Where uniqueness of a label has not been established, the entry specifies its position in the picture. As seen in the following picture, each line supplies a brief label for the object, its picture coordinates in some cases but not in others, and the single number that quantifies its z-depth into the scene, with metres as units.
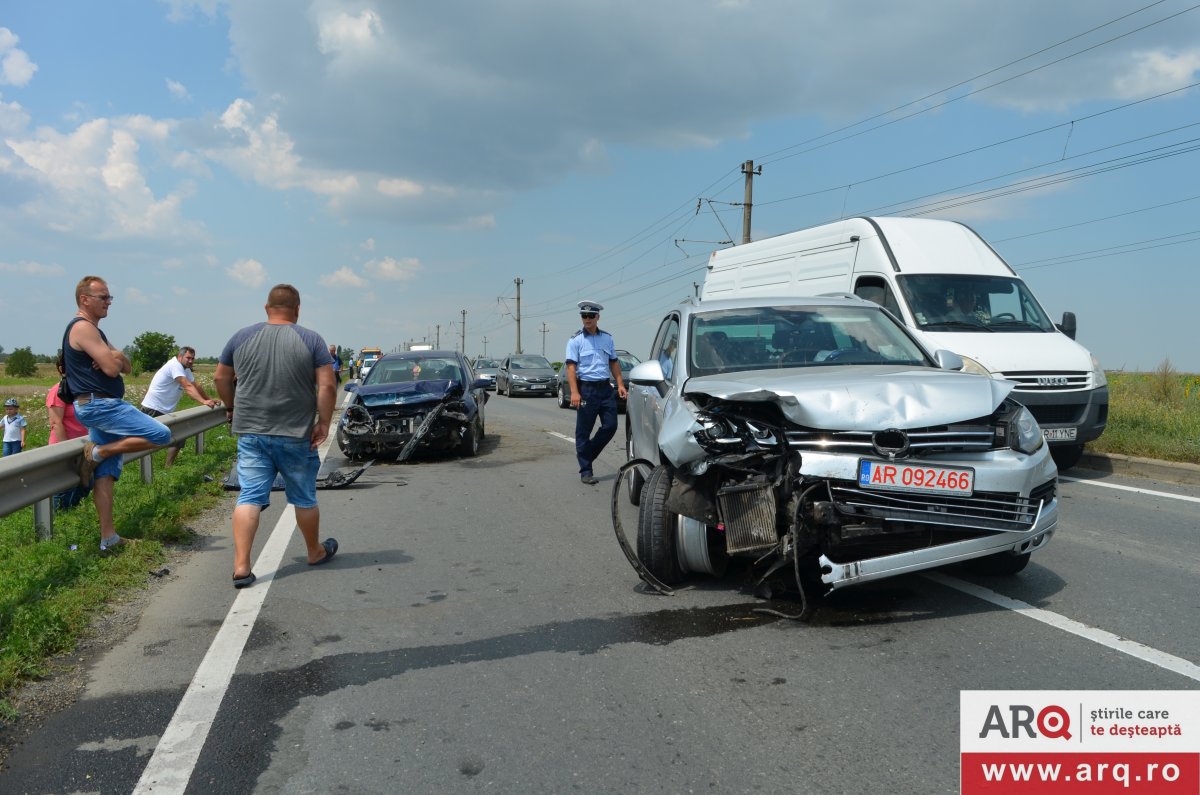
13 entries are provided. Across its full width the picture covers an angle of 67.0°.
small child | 14.13
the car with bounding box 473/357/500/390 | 38.38
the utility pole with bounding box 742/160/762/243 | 31.55
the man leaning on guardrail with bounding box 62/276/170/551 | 6.00
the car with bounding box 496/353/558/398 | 29.89
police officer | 9.41
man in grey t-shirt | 5.57
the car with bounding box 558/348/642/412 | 22.92
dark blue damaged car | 11.55
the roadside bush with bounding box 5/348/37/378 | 68.44
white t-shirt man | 10.96
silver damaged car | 4.22
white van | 9.47
